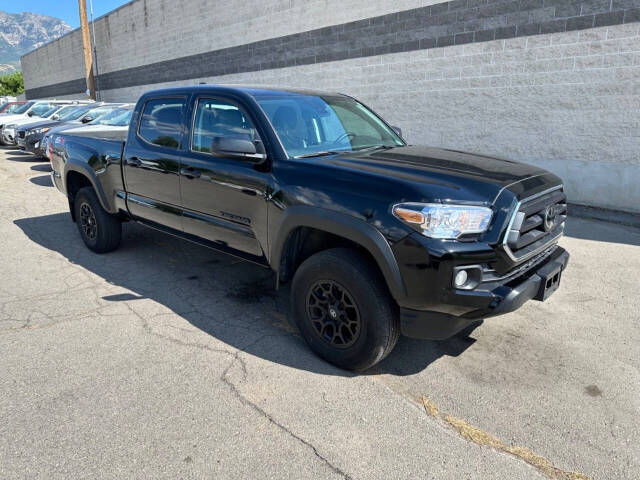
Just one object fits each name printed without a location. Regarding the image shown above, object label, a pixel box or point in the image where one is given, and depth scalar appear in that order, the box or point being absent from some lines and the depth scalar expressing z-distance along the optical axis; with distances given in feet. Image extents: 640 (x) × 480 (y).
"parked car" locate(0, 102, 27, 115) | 56.25
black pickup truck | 8.47
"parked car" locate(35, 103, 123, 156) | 37.21
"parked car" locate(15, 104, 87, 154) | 39.01
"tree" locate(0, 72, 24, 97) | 181.06
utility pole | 79.00
